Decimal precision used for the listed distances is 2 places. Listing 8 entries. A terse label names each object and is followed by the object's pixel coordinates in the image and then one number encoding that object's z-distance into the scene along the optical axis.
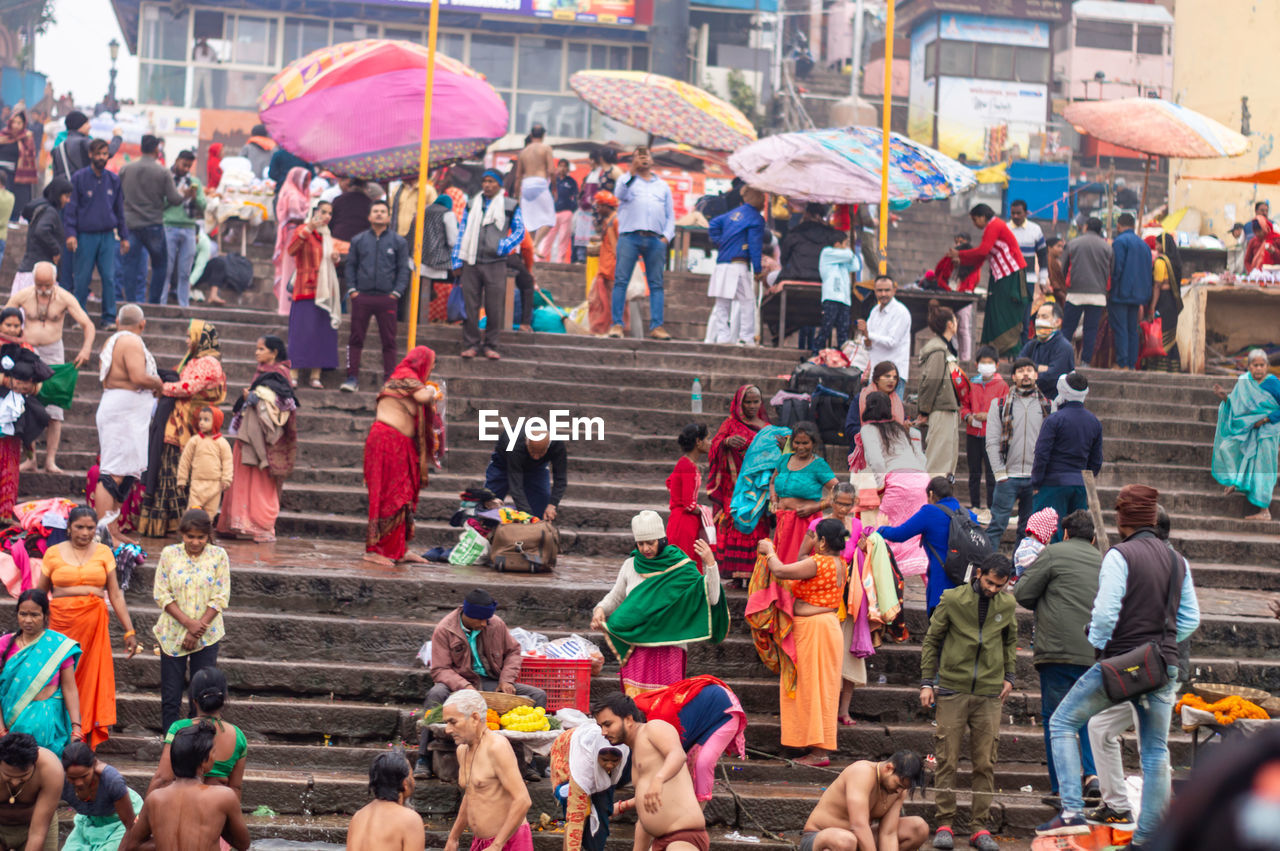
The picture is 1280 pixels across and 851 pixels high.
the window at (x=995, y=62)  34.56
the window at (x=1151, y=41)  37.66
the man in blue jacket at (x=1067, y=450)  10.25
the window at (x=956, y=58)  34.44
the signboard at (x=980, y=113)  34.16
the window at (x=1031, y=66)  34.59
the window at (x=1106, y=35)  37.41
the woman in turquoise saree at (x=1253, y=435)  12.38
